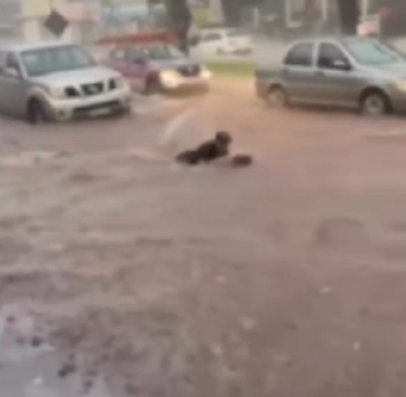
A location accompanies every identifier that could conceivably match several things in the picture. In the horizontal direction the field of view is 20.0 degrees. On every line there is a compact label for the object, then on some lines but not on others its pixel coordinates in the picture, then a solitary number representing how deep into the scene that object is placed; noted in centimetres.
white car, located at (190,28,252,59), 2564
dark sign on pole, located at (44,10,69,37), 2812
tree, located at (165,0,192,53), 2680
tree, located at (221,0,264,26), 2587
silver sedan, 1789
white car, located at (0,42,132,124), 2011
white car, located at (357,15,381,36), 2298
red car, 2338
